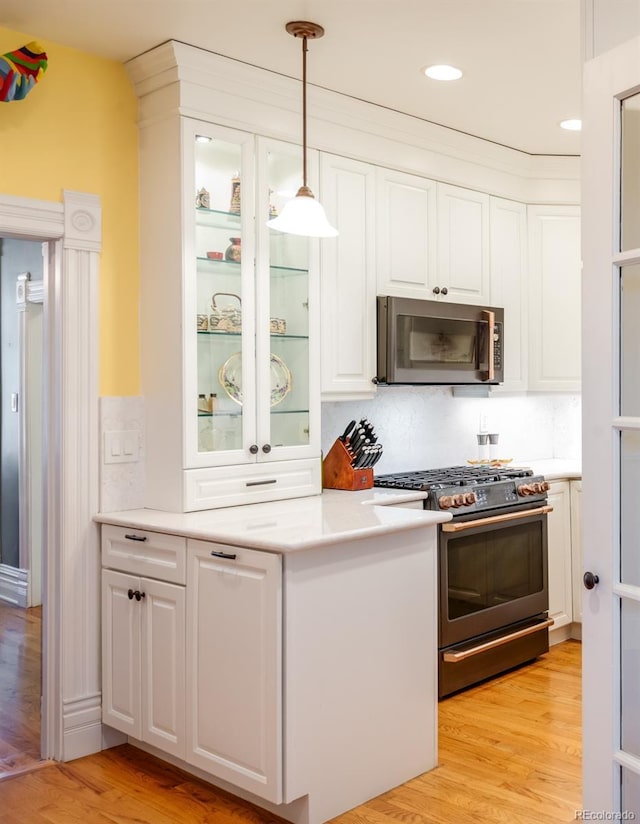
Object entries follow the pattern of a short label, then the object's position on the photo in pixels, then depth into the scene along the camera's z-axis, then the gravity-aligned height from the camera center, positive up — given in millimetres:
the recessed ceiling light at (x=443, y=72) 3295 +1296
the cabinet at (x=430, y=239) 3842 +768
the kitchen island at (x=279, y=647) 2492 -808
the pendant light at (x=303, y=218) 2783 +599
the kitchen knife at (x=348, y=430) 3908 -152
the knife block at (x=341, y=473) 3666 -332
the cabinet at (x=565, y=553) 4309 -808
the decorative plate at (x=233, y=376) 3217 +83
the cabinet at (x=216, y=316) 3096 +314
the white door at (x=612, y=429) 1928 -74
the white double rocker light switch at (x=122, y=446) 3154 -185
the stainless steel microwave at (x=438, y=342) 3779 +267
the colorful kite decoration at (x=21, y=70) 2746 +1087
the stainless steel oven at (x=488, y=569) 3588 -784
